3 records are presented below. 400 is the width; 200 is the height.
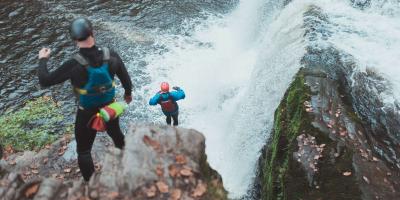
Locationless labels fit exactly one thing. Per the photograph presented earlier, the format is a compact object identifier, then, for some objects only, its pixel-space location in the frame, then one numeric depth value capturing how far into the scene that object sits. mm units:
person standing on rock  4691
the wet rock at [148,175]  4680
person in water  7801
